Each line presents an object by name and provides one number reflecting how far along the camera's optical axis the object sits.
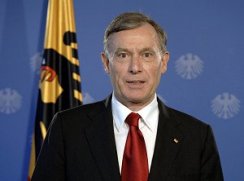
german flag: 2.84
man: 1.95
